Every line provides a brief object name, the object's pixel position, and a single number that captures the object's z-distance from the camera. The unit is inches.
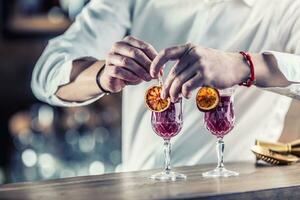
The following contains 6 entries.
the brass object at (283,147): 93.2
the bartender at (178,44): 97.9
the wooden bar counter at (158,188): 68.8
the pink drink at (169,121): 82.8
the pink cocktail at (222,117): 84.0
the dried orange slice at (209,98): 82.9
